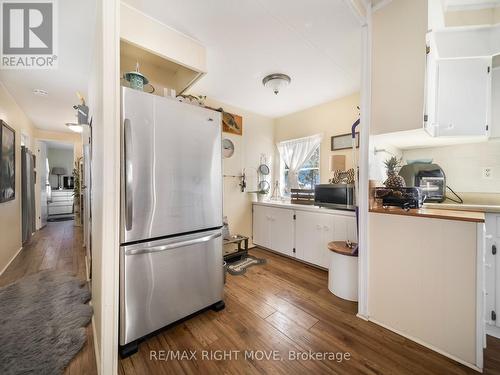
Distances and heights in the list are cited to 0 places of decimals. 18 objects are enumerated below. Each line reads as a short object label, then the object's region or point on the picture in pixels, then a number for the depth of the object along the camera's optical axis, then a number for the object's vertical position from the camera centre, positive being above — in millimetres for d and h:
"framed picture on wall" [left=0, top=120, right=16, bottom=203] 2529 +280
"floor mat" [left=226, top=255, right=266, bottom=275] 2625 -1159
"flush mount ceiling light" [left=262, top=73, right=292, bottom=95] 2402 +1268
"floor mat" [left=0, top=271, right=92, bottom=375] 1304 -1166
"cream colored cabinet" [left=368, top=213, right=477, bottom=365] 1271 -696
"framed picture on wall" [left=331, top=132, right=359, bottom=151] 2920 +631
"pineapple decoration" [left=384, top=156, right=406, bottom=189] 1668 +46
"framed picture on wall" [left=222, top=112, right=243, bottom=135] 3254 +1005
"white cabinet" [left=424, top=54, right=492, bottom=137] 1517 +677
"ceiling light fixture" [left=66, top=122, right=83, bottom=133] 3861 +1126
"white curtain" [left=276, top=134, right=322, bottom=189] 3389 +570
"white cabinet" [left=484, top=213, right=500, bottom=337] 1465 -657
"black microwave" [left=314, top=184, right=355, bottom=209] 2396 -153
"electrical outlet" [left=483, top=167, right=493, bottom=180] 1837 +98
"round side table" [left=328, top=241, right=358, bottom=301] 1950 -904
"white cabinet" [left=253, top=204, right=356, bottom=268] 2448 -674
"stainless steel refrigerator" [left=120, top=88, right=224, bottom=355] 1311 -227
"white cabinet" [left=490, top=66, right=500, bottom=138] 1691 +693
